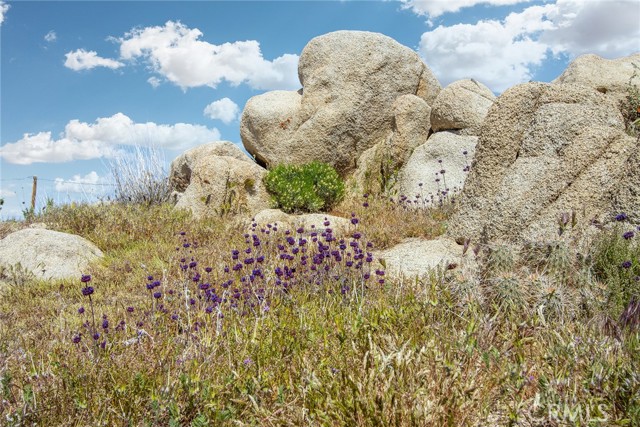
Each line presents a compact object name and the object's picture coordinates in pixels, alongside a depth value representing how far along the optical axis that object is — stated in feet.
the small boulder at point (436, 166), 42.86
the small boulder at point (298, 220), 32.68
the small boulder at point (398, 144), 47.24
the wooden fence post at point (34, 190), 57.77
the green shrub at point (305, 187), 42.27
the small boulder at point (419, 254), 24.43
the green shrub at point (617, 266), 15.31
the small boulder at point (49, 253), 27.96
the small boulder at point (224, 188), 42.78
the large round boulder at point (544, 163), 23.57
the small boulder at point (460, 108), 45.31
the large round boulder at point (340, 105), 49.60
